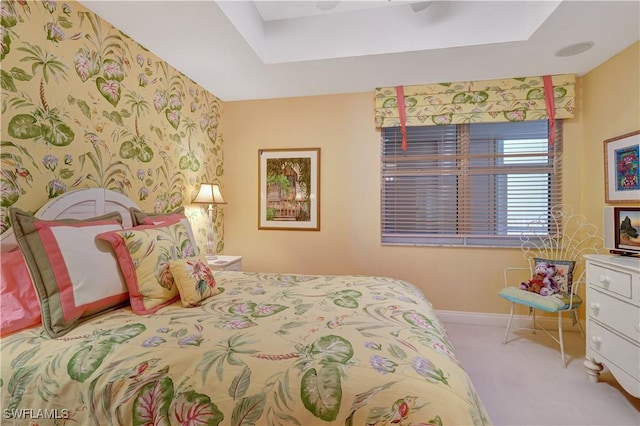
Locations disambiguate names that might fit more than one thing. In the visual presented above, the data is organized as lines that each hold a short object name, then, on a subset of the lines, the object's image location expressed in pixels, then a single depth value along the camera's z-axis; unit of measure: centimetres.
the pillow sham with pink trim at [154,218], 202
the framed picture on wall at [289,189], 333
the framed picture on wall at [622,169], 222
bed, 88
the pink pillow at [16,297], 125
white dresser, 171
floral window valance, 280
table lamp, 285
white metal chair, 256
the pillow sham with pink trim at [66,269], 125
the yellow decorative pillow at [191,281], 158
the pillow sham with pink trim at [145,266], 150
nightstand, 261
